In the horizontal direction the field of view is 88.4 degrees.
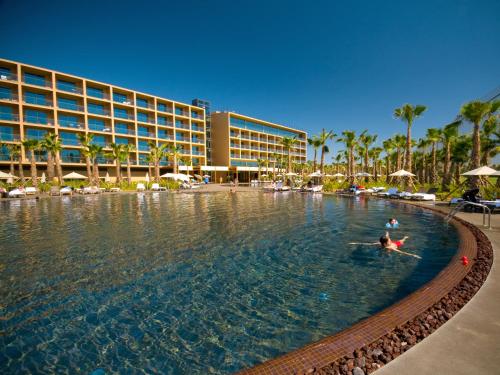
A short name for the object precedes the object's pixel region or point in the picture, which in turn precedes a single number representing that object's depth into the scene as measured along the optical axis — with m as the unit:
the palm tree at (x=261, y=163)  57.85
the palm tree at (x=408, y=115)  25.78
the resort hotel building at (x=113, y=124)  35.16
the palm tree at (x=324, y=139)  39.56
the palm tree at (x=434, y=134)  29.59
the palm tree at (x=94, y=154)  34.12
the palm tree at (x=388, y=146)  40.25
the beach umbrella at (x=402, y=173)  22.79
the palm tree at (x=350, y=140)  36.41
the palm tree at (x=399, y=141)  36.56
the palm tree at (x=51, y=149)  31.11
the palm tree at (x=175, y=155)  44.72
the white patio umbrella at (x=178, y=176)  36.32
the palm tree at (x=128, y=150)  39.96
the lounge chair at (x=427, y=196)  18.12
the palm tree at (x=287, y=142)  49.19
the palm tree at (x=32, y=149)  29.16
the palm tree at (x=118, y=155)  37.88
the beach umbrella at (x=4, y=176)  27.15
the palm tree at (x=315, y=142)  41.72
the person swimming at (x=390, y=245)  7.50
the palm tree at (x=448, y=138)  24.25
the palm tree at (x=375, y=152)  50.39
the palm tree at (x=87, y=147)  33.72
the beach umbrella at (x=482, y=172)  13.45
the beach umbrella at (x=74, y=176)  32.38
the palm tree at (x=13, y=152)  31.36
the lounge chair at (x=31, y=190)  27.49
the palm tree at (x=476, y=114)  17.77
